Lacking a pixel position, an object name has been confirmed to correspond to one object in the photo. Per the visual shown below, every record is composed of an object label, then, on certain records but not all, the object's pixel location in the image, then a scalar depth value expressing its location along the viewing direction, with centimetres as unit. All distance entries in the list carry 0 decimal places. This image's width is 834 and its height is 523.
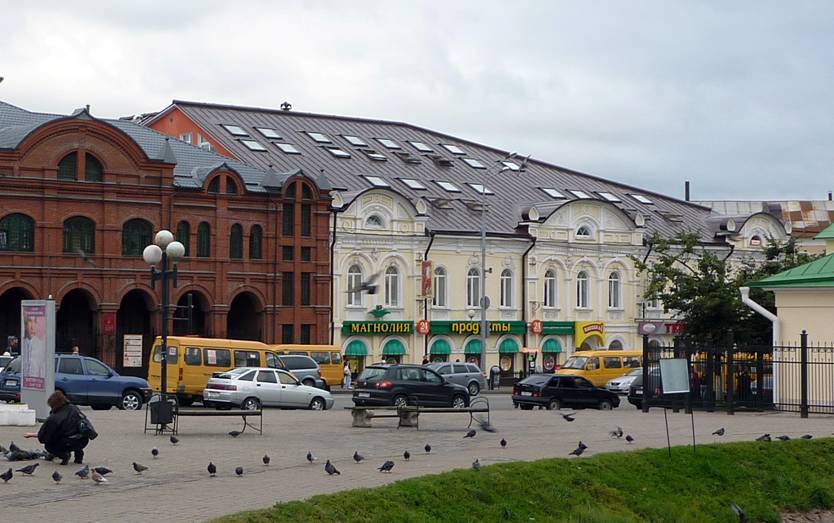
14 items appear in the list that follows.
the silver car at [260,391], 3956
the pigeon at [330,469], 2088
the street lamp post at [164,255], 3228
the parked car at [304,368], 5000
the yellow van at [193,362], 4412
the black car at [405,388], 4200
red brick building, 5725
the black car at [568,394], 4466
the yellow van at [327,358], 5572
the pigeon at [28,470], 1984
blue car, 3828
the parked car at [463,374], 5503
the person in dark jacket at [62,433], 2183
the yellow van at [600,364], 5516
